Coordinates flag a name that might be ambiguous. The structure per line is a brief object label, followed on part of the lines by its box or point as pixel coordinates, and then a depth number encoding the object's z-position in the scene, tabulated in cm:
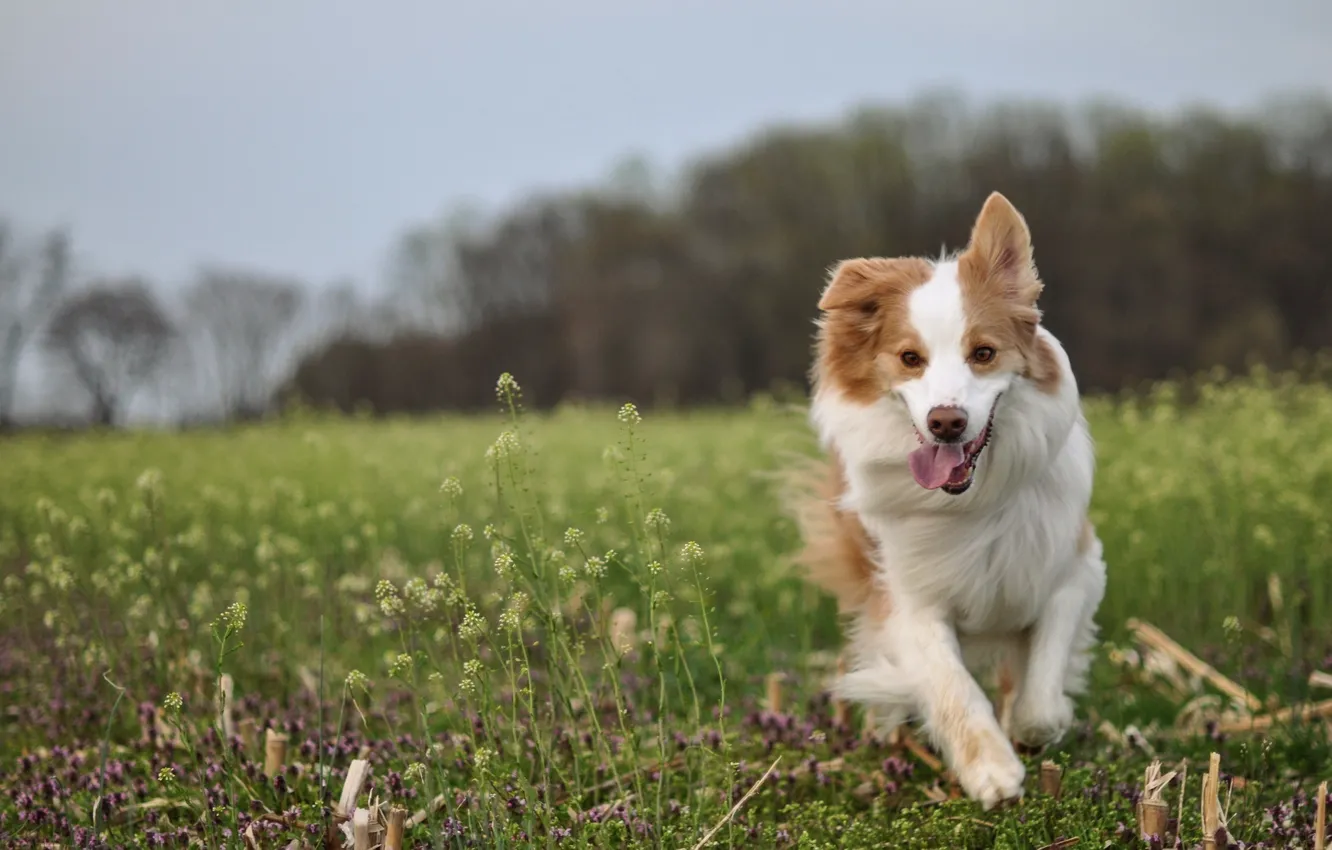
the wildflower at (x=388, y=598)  312
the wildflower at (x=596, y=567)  324
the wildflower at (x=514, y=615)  310
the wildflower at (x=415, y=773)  321
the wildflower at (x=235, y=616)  302
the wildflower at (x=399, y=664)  313
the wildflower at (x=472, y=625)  311
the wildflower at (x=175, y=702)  308
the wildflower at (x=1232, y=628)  370
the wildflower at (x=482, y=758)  307
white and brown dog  369
